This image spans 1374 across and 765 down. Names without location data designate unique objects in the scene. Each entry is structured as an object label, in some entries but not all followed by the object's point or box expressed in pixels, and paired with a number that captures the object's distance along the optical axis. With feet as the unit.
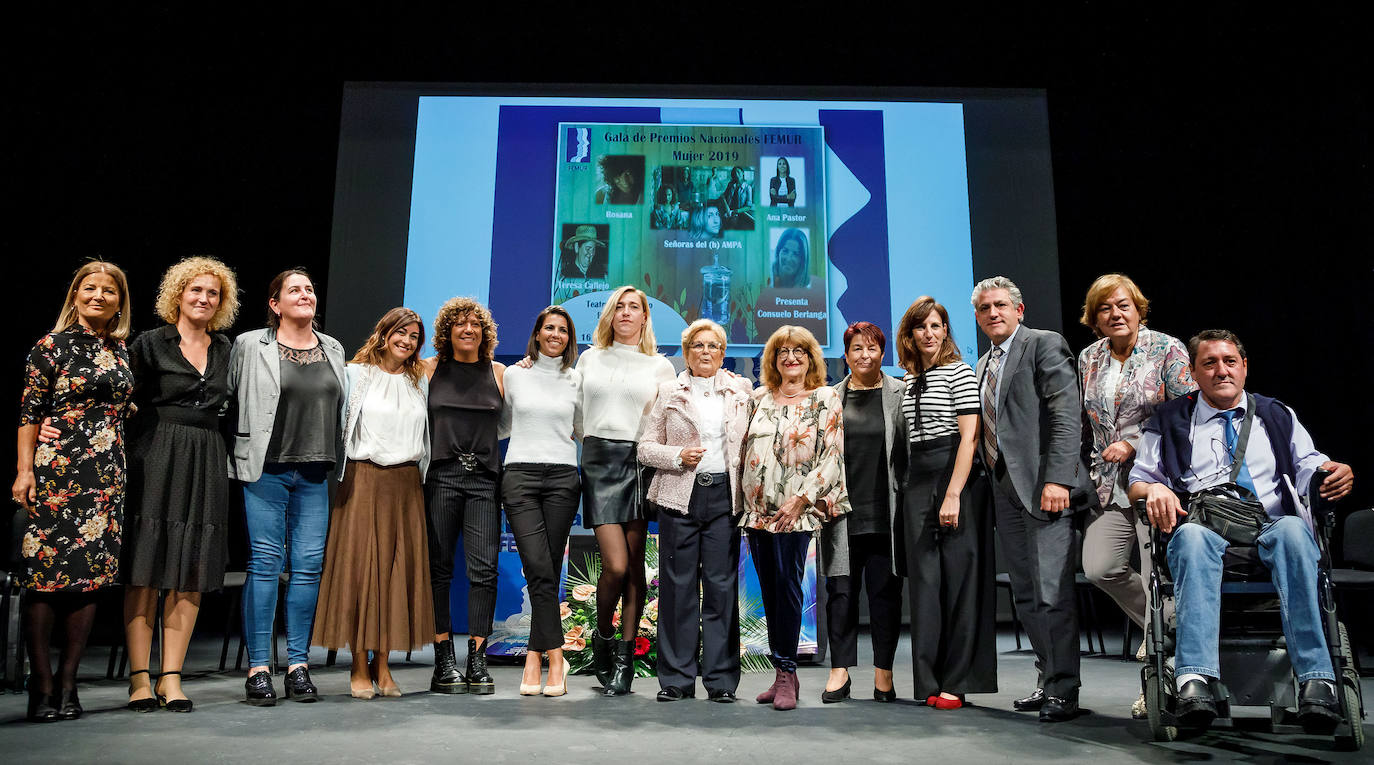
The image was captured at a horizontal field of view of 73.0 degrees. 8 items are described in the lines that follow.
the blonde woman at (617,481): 11.10
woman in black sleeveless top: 11.12
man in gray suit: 9.56
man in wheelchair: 7.82
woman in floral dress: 9.19
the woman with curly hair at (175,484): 9.75
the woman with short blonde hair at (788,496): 10.35
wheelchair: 8.00
